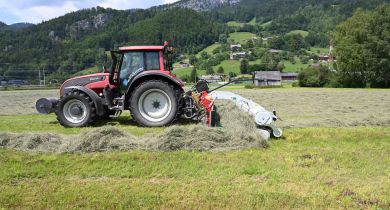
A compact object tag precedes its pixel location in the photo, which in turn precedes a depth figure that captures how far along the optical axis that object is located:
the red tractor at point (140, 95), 10.80
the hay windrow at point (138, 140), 7.67
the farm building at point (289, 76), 91.21
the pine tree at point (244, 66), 97.53
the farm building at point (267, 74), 78.38
